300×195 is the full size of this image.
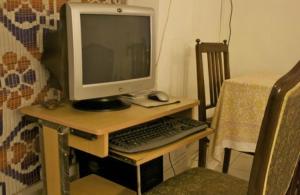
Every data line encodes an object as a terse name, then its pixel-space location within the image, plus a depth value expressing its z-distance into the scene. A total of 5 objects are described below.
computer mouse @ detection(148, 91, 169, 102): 1.50
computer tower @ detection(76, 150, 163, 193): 1.55
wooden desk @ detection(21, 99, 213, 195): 1.13
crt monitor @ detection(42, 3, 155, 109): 1.22
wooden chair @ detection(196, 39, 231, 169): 1.86
